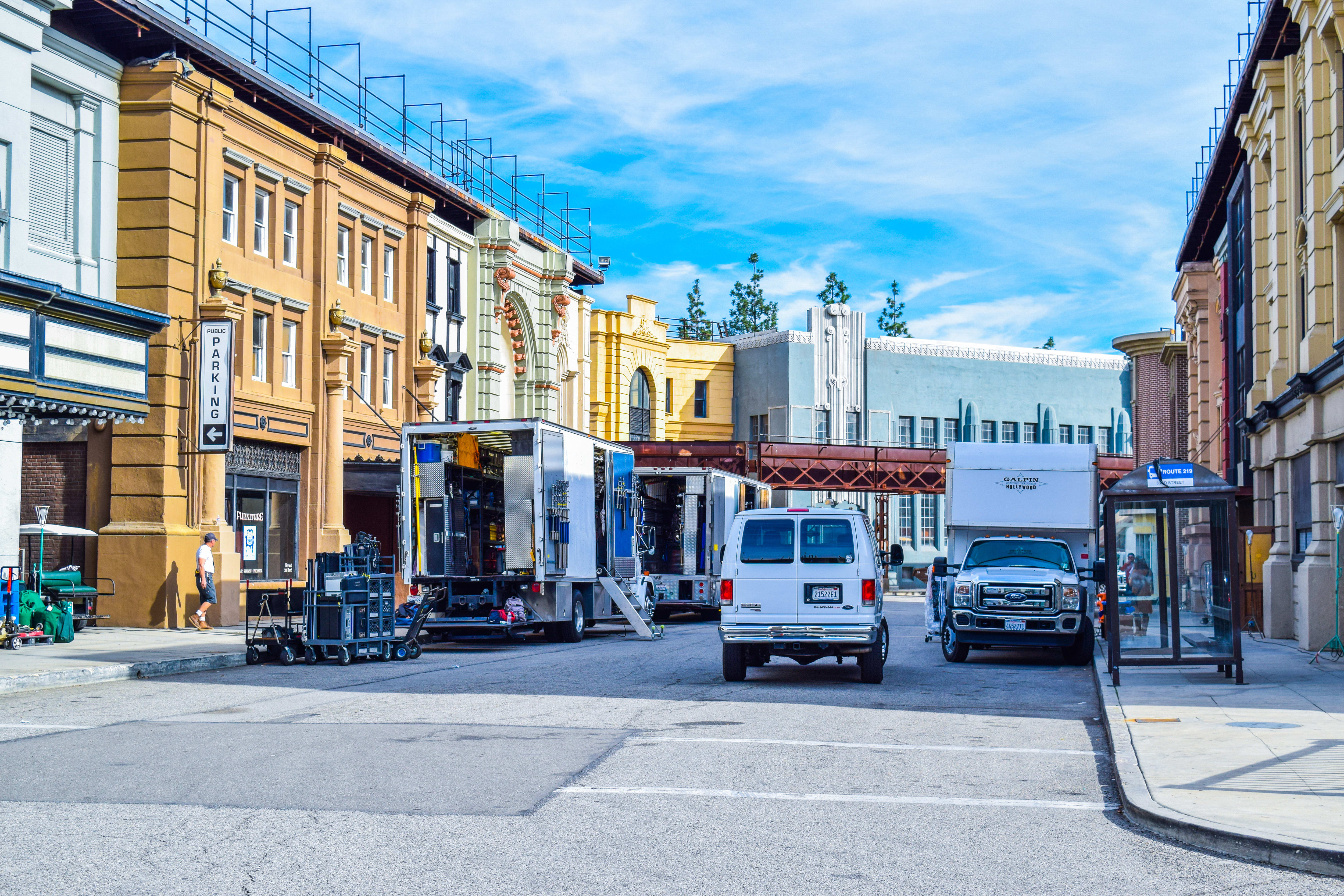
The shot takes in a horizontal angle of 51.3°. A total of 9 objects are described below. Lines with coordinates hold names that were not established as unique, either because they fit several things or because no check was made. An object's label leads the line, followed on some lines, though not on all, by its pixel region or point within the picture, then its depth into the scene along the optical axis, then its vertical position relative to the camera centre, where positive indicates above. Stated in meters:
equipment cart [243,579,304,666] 19.67 -1.38
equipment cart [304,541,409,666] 19.45 -1.02
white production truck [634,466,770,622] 31.94 +0.14
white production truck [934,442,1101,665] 19.89 -0.18
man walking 25.14 -0.76
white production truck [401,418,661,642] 22.80 +0.16
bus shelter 16.05 -0.40
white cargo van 16.44 -0.61
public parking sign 25.81 +2.73
